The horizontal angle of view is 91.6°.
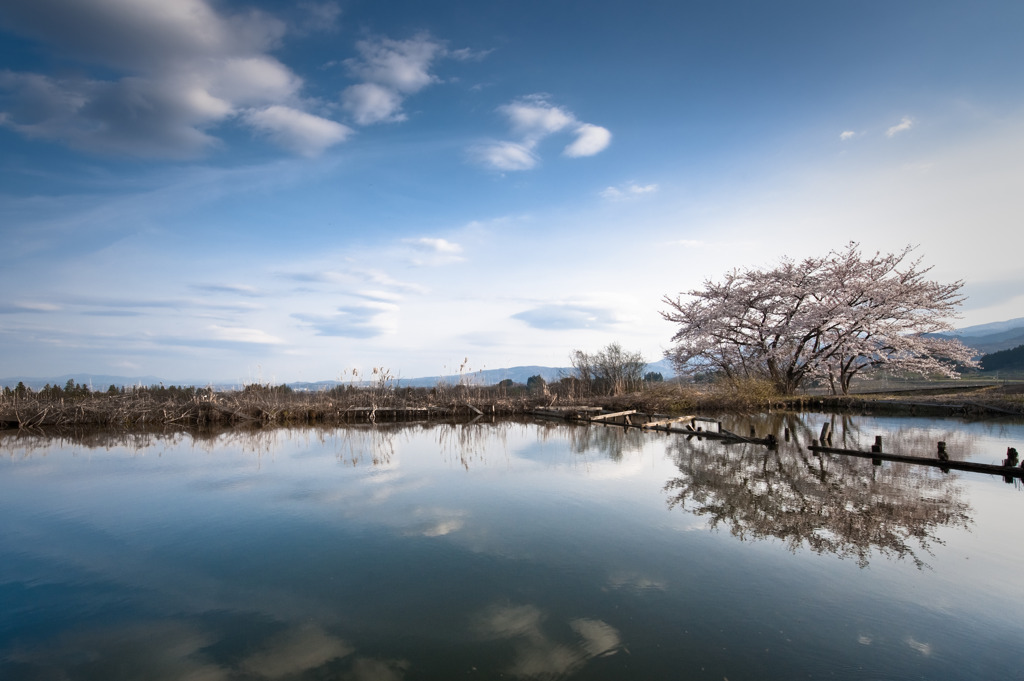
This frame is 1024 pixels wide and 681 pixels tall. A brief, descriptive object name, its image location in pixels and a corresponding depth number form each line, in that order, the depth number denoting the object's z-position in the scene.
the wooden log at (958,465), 7.71
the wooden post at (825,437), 10.21
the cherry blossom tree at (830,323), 20.92
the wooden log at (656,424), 14.64
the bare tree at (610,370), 23.95
